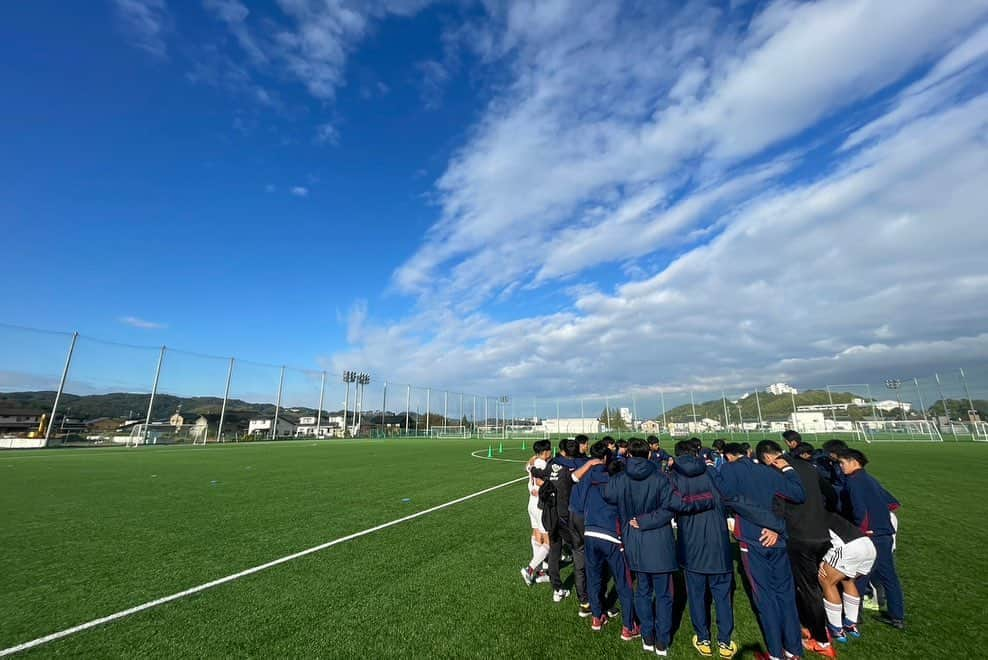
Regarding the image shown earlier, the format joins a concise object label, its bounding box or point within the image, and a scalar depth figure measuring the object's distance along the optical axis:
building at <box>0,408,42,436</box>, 61.53
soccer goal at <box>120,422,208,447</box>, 40.66
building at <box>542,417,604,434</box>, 62.84
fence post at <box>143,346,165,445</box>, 40.16
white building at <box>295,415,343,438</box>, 68.50
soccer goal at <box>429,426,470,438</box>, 70.71
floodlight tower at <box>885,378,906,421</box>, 44.81
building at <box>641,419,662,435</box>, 55.46
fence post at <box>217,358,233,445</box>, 48.73
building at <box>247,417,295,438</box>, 79.50
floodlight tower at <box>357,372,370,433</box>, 81.93
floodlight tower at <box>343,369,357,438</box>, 78.69
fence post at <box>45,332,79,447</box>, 38.15
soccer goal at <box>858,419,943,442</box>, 40.44
